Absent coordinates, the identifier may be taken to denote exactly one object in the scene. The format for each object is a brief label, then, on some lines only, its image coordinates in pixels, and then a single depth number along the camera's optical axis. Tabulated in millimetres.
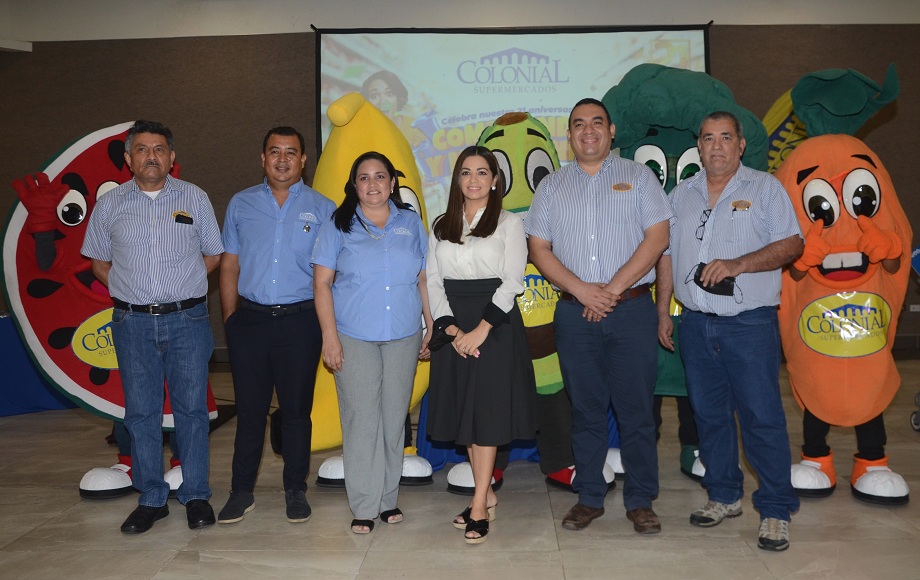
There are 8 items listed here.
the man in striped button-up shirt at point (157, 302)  2920
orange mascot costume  3072
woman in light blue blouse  2812
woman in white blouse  2740
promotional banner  6754
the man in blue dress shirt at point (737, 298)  2678
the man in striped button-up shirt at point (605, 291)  2754
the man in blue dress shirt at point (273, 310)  2955
